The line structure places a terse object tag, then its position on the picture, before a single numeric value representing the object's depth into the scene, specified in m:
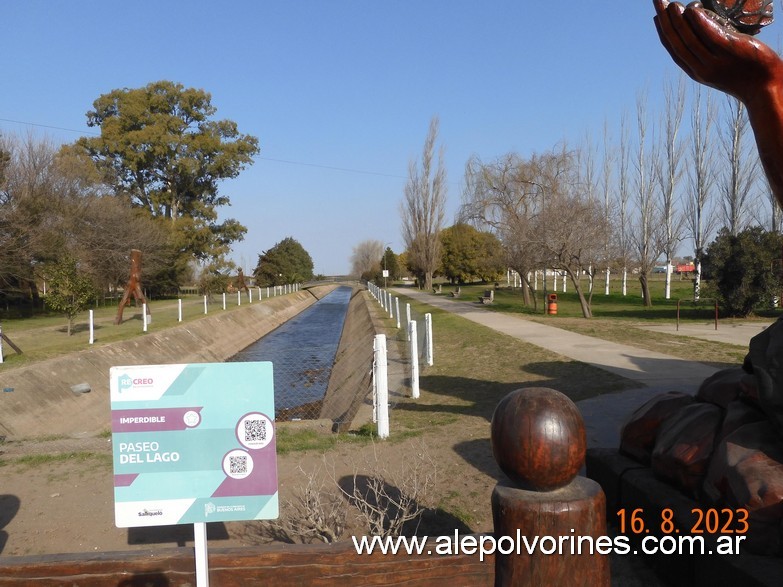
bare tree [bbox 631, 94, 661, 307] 33.91
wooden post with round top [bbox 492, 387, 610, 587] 1.92
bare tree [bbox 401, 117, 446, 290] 54.44
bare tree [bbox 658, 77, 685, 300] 36.16
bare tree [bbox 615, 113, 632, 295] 32.18
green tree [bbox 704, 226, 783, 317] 21.17
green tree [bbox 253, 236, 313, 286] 67.44
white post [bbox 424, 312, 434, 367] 12.29
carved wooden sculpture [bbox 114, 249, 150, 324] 21.25
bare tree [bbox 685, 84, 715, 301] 34.34
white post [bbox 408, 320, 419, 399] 9.32
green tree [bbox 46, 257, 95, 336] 16.30
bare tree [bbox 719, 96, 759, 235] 30.77
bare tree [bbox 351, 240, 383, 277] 126.62
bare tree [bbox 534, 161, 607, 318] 22.19
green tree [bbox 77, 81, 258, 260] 40.38
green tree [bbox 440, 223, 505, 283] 60.03
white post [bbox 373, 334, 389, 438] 6.59
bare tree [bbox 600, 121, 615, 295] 24.58
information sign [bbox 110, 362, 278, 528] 2.35
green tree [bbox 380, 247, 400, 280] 78.12
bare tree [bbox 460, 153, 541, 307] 30.44
